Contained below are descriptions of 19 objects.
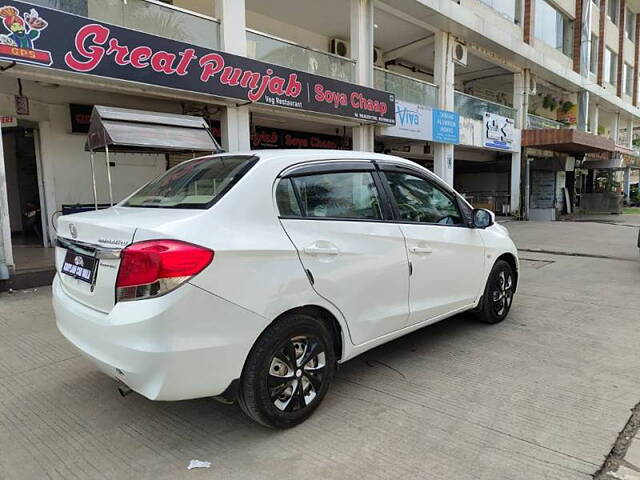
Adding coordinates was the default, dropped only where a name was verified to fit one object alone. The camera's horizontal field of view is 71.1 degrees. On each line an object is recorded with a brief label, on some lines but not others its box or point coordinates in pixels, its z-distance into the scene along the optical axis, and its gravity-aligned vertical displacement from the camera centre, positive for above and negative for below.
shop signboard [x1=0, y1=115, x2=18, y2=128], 8.55 +1.49
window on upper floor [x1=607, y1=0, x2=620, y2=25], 27.80 +10.95
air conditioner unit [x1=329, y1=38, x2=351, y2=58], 14.51 +4.71
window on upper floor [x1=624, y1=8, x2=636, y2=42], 30.32 +11.04
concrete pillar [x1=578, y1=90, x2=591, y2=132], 24.59 +4.23
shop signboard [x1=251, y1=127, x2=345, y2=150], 12.79 +1.62
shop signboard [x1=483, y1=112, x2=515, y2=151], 17.05 +2.23
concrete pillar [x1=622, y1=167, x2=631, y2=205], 33.74 -0.05
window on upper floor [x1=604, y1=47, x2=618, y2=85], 27.30 +7.52
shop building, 7.02 +2.25
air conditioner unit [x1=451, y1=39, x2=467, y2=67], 14.82 +4.56
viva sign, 12.86 +2.00
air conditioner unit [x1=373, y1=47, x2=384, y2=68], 15.86 +4.75
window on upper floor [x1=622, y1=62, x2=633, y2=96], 30.45 +7.45
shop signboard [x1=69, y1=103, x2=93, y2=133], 9.37 +1.68
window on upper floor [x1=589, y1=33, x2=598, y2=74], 25.52 +7.51
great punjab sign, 6.07 +2.21
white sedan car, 2.27 -0.48
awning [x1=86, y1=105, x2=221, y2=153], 6.64 +1.01
